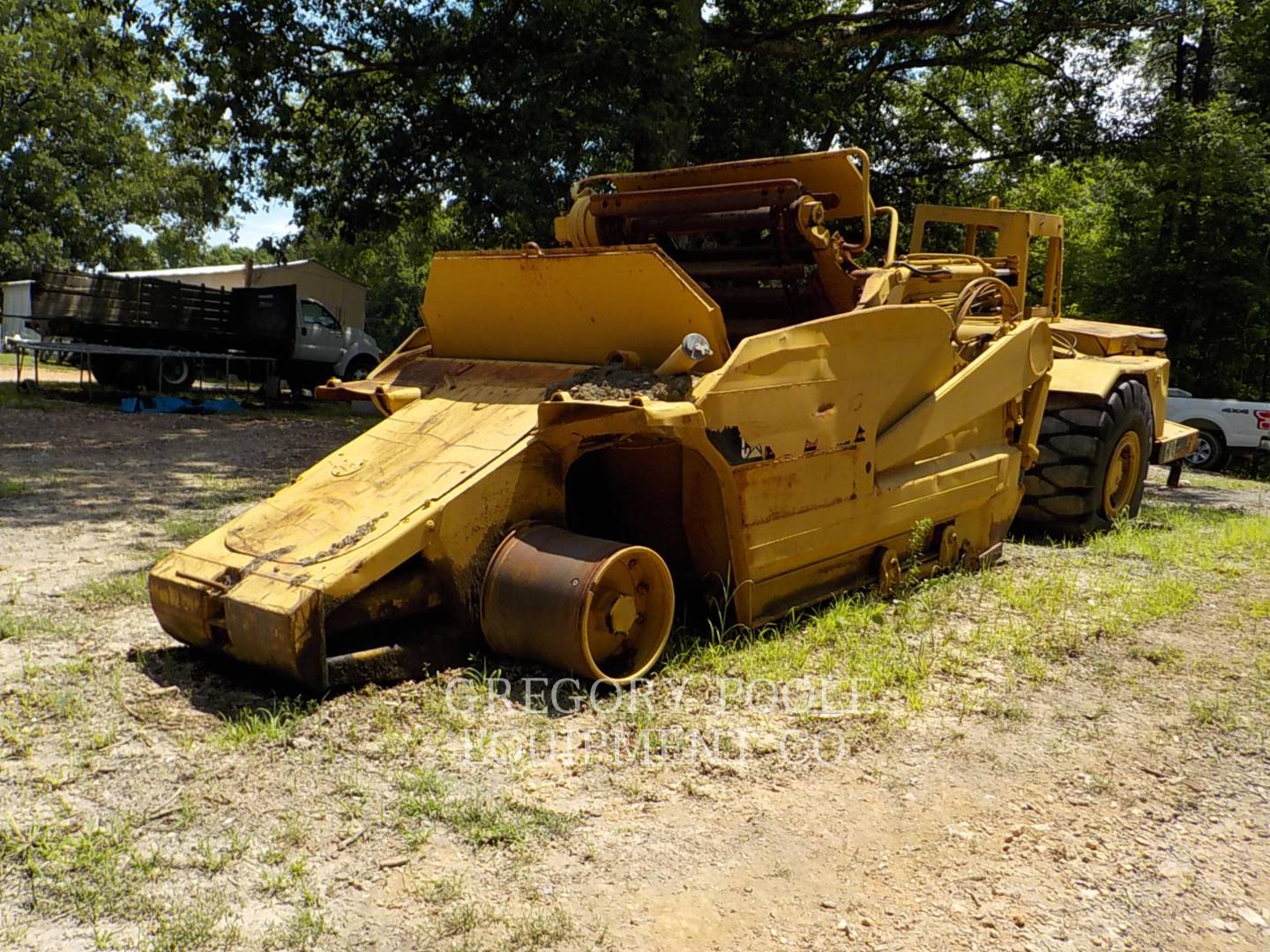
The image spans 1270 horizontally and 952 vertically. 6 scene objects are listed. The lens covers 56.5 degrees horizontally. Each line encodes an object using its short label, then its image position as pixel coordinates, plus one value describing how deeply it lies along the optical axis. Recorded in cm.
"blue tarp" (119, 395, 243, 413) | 1555
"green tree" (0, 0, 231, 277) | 3275
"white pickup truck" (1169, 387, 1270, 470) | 1730
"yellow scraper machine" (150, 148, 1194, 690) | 442
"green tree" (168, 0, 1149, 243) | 1221
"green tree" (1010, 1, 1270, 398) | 1966
